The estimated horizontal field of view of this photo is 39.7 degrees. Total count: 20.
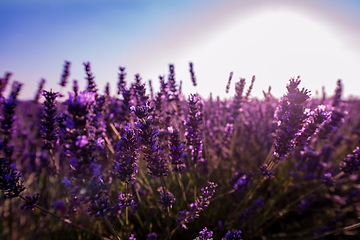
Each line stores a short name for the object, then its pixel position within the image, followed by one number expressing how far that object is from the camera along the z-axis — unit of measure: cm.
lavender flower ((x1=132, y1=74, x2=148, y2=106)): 38
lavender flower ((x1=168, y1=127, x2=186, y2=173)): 36
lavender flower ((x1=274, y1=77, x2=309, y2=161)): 36
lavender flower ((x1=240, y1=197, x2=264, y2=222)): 41
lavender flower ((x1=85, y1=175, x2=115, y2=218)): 33
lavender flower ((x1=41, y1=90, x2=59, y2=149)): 37
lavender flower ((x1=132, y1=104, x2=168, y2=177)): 34
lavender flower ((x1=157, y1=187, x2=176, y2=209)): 36
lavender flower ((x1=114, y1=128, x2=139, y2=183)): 34
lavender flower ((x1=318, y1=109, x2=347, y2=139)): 40
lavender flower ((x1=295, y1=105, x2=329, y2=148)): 37
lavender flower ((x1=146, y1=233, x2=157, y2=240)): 37
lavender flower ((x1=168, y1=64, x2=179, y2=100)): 43
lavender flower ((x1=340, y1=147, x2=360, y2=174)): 37
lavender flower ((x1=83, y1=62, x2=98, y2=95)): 40
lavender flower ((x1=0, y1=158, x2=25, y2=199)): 35
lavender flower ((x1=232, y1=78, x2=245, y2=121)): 42
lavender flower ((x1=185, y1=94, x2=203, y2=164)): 38
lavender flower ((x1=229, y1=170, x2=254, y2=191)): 39
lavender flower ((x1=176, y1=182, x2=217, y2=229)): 35
